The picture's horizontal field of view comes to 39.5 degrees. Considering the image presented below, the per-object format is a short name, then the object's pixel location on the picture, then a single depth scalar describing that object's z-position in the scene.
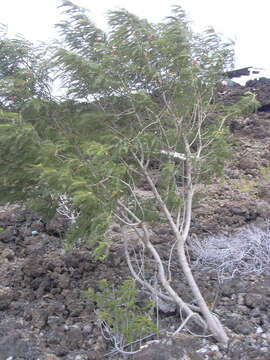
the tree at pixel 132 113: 3.19
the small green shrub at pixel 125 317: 3.40
